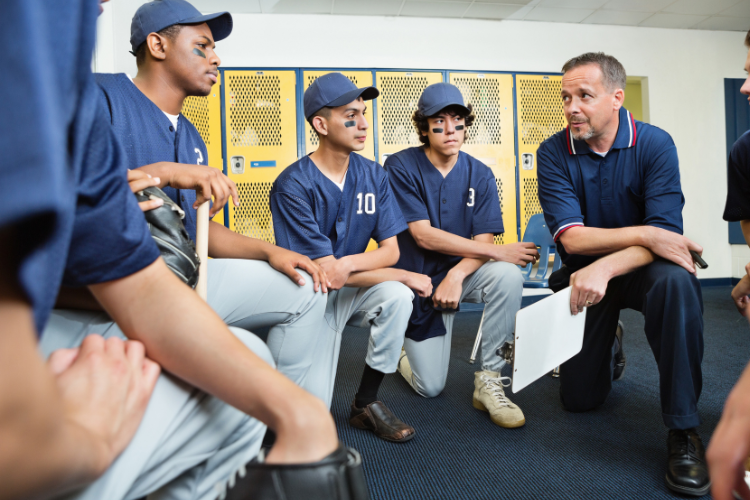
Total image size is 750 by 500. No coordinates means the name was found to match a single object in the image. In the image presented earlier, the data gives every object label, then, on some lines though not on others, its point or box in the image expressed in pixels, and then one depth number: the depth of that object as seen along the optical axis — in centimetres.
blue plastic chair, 254
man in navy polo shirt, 134
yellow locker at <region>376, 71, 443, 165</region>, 419
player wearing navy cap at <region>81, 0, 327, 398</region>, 120
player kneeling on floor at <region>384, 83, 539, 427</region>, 196
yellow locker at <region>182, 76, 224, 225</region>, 389
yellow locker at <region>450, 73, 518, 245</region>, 434
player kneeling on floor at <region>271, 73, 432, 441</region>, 170
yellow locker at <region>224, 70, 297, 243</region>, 400
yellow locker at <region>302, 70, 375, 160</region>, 409
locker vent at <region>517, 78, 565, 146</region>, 442
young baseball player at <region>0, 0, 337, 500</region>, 25
